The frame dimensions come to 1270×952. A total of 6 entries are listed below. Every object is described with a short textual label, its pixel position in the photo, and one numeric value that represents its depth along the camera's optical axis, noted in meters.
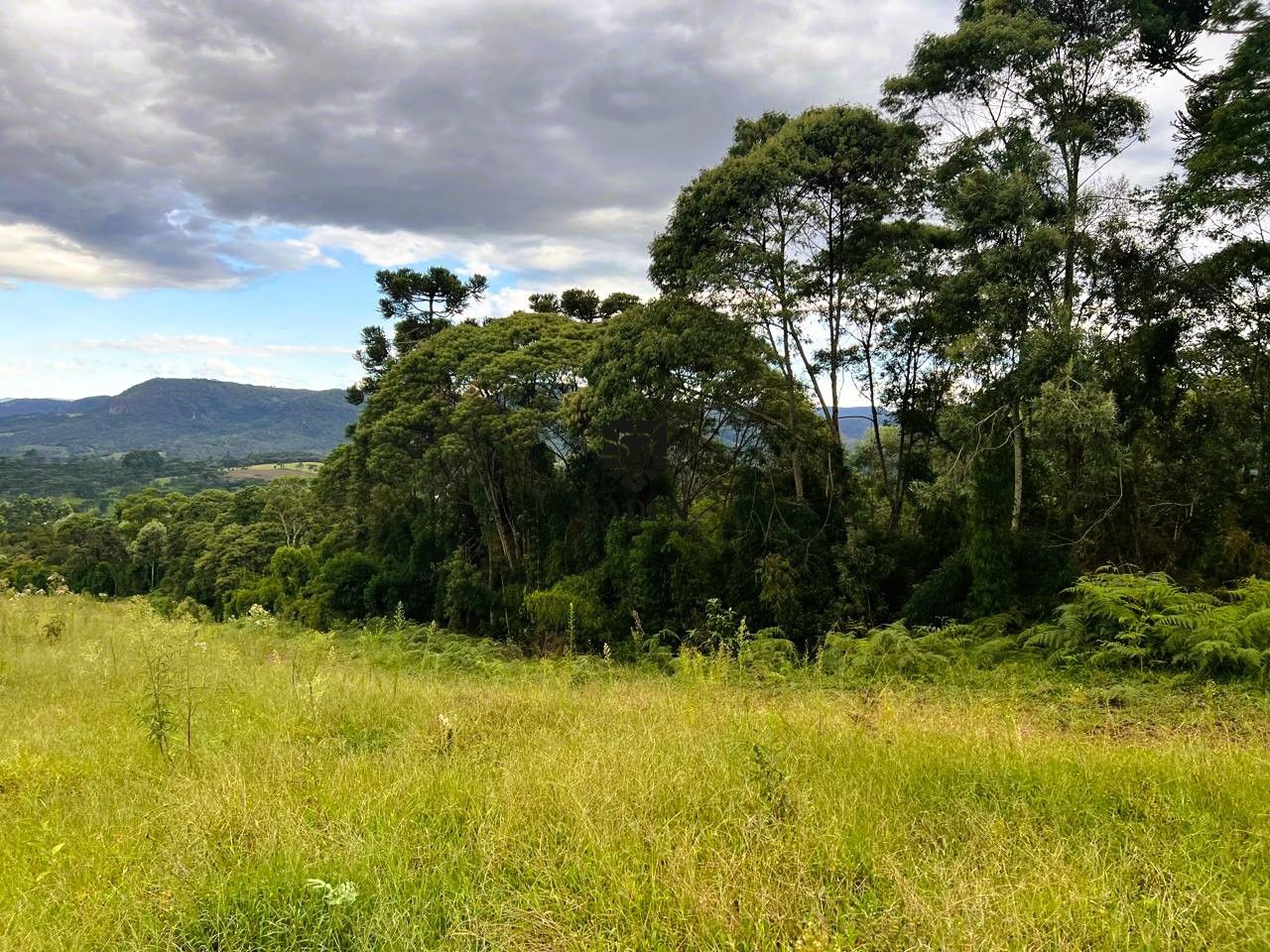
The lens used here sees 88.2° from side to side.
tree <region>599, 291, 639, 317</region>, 22.14
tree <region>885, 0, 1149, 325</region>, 10.55
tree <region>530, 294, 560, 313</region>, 23.86
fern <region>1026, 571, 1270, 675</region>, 6.28
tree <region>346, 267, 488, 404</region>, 24.31
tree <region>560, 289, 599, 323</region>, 23.53
